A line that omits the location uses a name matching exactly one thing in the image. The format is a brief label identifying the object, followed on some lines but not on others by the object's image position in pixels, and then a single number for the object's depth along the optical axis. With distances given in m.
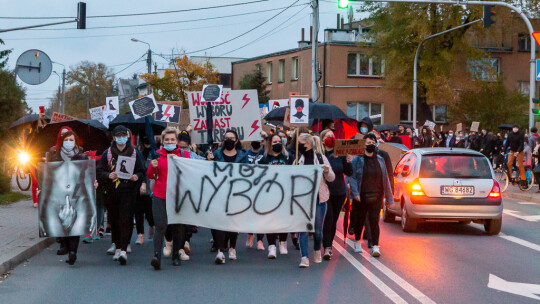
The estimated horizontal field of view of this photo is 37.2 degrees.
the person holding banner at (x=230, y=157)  10.73
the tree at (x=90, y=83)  104.25
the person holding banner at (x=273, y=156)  10.90
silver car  13.62
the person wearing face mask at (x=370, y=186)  11.39
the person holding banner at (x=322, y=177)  10.52
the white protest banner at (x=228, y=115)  15.29
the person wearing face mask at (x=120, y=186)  10.38
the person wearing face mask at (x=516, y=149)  23.98
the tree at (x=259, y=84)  57.53
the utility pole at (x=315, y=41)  29.78
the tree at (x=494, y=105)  48.72
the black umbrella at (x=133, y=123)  15.96
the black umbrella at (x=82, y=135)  14.41
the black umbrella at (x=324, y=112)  16.69
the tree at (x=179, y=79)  60.03
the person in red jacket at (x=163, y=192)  10.12
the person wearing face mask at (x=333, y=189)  10.77
